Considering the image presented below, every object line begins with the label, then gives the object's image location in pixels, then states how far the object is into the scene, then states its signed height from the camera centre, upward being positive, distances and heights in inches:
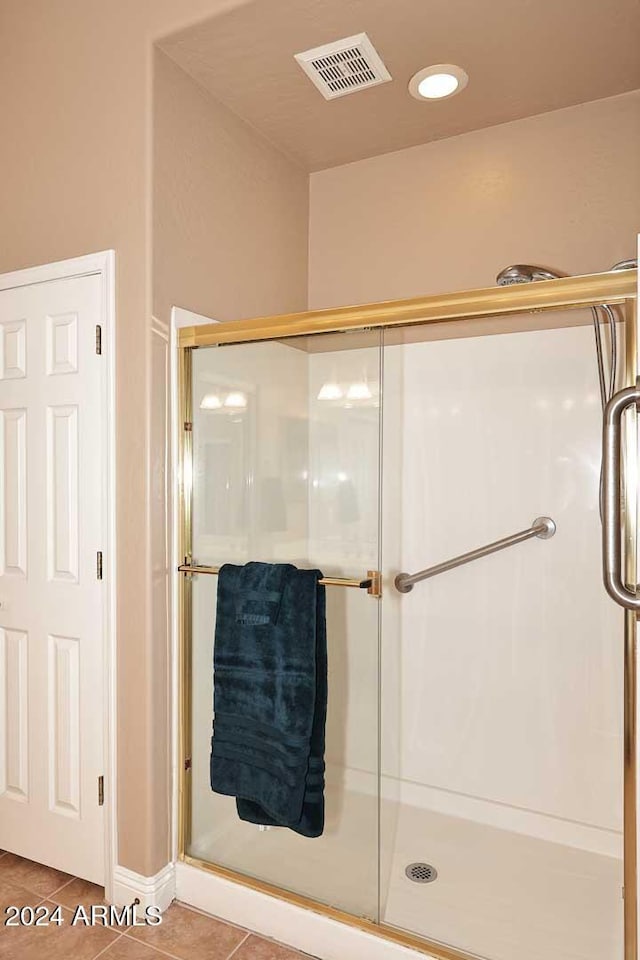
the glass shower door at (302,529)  74.9 -6.7
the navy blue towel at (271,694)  73.2 -24.7
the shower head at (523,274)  79.7 +23.1
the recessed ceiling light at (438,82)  86.3 +50.5
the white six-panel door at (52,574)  83.8 -13.2
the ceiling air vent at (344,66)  81.8 +50.6
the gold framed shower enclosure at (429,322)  61.0 +11.4
